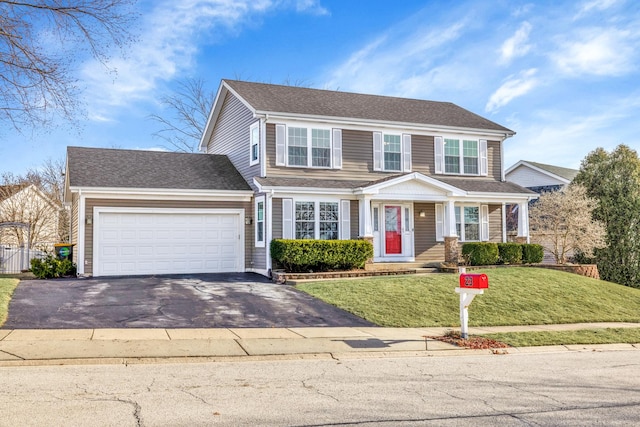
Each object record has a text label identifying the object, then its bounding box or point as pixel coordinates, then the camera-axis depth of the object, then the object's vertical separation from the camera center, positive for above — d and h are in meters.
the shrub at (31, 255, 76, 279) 18.45 -0.87
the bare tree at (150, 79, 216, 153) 39.78 +9.95
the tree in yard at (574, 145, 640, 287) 23.12 +1.03
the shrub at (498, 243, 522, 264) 21.44 -0.62
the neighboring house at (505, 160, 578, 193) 34.94 +3.96
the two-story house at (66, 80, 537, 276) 19.33 +1.76
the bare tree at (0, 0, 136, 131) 11.81 +4.28
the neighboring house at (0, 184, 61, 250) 33.09 +1.60
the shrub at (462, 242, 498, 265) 20.84 -0.59
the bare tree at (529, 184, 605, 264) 22.00 +0.55
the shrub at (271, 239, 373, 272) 18.45 -0.51
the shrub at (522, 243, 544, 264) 21.73 -0.64
